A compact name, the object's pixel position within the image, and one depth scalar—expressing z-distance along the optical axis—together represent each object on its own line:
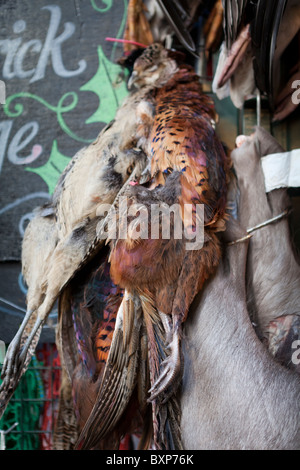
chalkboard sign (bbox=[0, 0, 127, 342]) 1.58
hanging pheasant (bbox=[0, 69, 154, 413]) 1.10
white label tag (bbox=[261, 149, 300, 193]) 1.05
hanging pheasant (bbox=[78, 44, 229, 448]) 0.93
